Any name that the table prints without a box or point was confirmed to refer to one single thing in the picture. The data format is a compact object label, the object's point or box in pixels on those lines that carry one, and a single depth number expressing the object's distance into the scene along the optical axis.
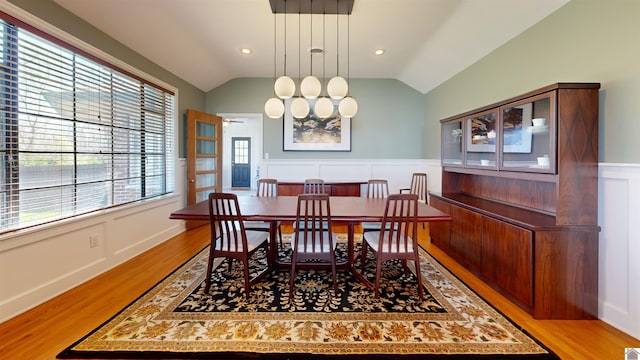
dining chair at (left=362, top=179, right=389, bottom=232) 3.73
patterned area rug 1.69
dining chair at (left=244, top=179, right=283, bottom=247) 3.80
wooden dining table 2.32
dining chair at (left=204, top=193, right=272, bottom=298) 2.24
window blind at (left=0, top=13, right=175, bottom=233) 2.04
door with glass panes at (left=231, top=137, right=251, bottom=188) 10.08
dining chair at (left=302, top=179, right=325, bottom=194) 3.76
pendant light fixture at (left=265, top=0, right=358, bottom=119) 2.62
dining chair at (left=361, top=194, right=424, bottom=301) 2.20
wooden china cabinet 1.99
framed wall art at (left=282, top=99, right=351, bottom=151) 5.51
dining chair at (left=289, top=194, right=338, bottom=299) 2.21
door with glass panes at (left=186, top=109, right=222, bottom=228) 4.49
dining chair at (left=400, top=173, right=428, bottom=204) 5.10
